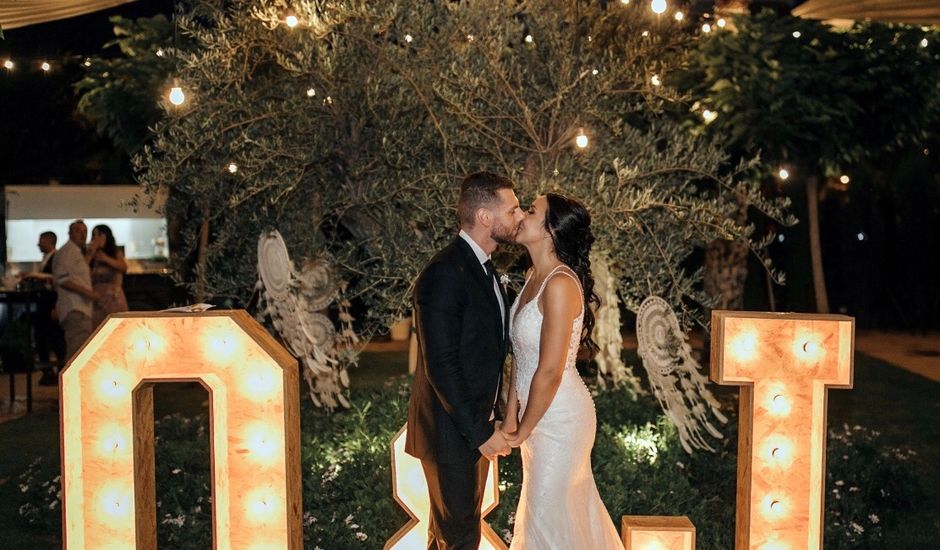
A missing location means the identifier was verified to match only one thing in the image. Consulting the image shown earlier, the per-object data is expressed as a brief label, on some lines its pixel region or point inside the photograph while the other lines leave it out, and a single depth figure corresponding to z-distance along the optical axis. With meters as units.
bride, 4.40
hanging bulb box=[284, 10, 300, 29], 6.20
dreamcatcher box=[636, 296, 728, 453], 6.39
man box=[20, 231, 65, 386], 12.79
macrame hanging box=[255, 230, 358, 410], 7.18
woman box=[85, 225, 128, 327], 11.51
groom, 4.08
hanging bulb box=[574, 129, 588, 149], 6.19
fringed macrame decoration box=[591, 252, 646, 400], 7.84
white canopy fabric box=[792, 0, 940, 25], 6.87
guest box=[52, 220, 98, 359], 10.91
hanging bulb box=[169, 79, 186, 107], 6.39
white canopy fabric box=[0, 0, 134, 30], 6.65
